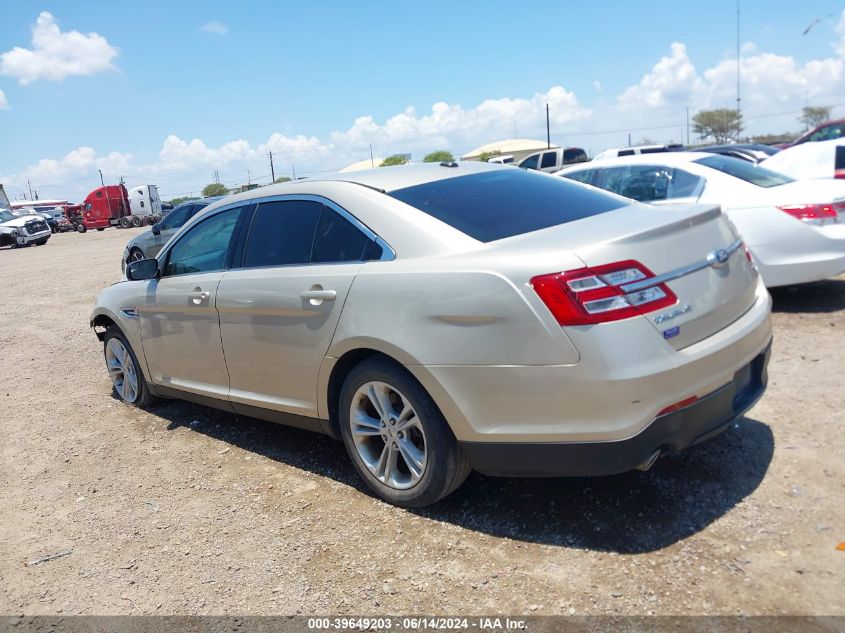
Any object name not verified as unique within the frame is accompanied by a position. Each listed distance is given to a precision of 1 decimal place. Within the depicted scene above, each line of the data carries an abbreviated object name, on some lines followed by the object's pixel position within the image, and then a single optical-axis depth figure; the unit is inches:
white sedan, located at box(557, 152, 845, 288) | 233.3
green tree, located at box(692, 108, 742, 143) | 2839.6
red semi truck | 1712.6
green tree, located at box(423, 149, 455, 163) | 2517.7
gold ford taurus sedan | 104.6
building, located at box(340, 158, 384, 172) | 3150.3
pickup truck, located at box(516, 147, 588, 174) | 956.6
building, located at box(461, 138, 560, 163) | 3246.1
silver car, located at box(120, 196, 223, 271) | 568.1
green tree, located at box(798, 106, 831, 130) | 2491.4
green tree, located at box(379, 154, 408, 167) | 2329.0
